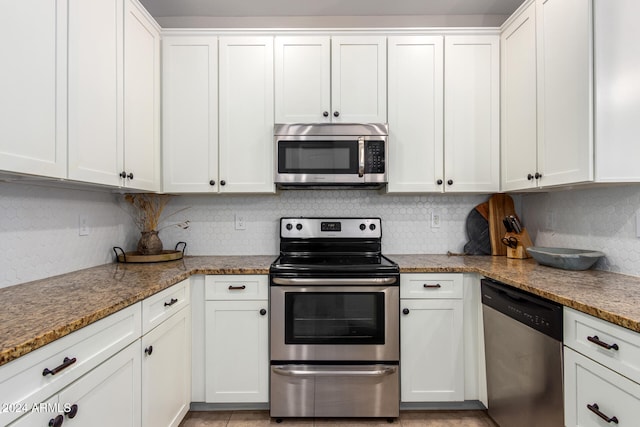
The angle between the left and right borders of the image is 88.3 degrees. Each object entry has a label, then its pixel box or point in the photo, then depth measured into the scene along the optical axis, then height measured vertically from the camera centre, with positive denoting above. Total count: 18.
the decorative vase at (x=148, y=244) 2.22 -0.20
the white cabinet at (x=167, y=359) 1.48 -0.73
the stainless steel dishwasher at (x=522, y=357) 1.35 -0.67
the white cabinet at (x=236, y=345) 1.98 -0.79
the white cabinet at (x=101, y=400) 0.91 -0.61
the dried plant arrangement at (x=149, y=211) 2.40 +0.02
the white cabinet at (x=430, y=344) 1.99 -0.78
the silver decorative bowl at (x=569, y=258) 1.75 -0.24
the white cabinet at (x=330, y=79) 2.25 +0.93
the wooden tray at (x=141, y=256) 2.13 -0.28
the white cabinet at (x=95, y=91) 1.41 +0.58
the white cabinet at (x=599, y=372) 1.03 -0.54
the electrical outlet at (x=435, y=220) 2.59 -0.04
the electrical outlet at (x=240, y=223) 2.58 -0.07
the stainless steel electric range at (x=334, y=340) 1.93 -0.75
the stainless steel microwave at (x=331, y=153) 2.20 +0.41
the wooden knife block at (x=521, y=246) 2.24 -0.21
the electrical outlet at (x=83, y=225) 1.89 -0.06
